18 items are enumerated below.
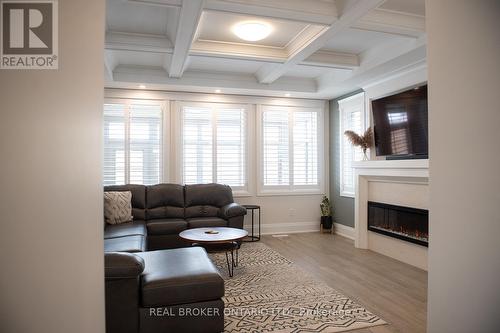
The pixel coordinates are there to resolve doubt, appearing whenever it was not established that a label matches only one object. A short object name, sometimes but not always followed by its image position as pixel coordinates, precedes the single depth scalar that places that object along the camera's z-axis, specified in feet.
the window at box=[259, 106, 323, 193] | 20.31
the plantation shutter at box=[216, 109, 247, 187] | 19.45
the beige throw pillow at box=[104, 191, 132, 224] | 14.84
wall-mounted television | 13.11
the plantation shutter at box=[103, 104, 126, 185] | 17.70
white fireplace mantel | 12.99
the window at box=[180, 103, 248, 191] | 18.95
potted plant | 20.47
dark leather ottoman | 6.96
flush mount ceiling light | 11.27
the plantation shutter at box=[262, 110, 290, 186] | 20.30
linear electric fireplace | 13.37
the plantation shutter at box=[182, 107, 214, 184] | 18.93
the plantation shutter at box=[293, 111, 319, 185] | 20.93
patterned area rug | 8.32
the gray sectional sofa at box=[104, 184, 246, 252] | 15.12
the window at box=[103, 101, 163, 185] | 17.78
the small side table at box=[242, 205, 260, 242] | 18.39
